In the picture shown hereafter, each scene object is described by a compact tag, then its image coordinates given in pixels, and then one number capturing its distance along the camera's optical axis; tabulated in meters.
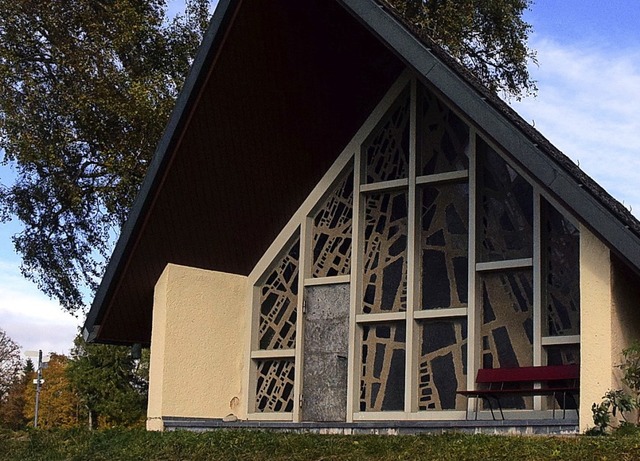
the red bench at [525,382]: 9.34
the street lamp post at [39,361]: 31.27
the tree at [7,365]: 45.56
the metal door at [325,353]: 11.51
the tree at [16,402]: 50.53
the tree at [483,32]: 20.30
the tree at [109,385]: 36.12
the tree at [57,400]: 43.81
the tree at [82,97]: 18.56
